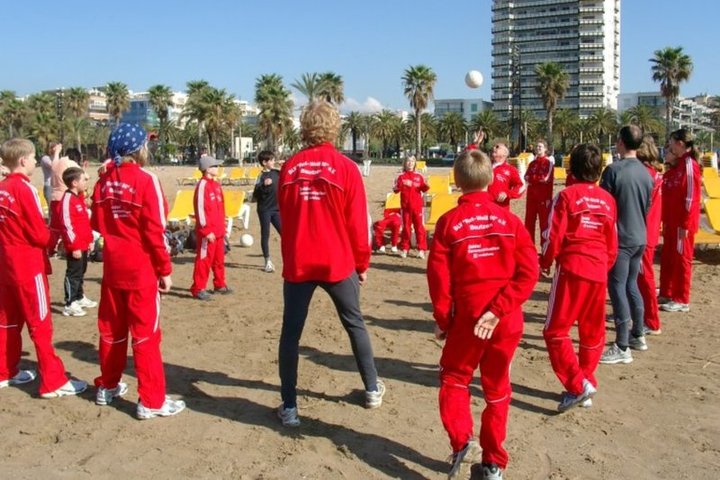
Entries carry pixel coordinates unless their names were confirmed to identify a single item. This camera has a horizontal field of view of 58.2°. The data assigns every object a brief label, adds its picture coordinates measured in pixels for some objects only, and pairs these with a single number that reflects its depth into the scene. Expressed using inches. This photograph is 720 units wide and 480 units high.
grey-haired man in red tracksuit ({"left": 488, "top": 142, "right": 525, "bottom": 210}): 331.0
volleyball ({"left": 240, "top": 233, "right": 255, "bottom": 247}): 506.3
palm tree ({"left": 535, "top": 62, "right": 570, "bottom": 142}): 3235.7
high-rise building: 5388.8
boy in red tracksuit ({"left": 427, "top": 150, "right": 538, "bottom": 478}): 132.0
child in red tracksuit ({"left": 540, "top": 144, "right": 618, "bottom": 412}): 173.3
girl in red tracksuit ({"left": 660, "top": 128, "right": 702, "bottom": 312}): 274.1
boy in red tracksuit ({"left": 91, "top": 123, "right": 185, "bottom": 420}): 167.8
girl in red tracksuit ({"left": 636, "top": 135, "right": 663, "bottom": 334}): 236.8
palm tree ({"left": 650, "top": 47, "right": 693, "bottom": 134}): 2923.2
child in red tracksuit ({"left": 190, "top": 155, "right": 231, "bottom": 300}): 321.7
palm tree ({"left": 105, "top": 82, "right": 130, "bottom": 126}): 3248.0
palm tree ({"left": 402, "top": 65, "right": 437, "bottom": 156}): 2945.4
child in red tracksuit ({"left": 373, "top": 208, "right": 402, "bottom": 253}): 470.6
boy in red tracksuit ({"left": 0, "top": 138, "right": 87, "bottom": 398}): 187.6
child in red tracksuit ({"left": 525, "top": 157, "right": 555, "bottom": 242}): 372.2
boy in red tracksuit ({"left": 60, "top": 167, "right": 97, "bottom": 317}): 264.5
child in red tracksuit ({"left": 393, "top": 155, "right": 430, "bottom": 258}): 434.9
